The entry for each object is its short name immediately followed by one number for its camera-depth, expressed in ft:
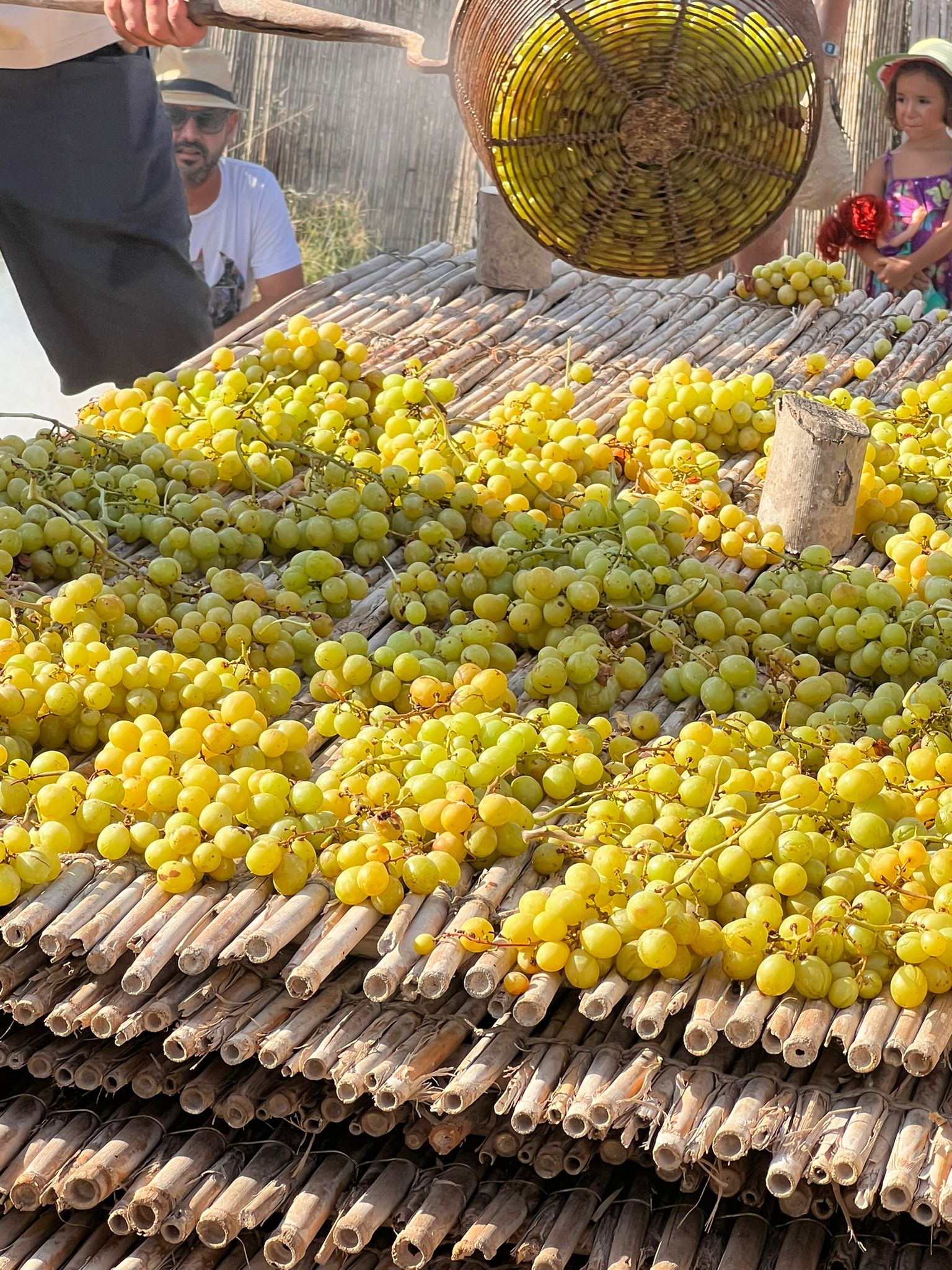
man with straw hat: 15.08
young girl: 14.07
